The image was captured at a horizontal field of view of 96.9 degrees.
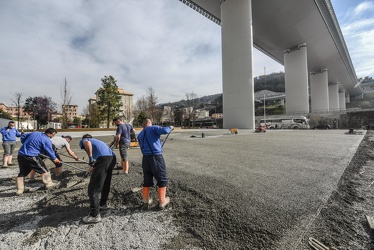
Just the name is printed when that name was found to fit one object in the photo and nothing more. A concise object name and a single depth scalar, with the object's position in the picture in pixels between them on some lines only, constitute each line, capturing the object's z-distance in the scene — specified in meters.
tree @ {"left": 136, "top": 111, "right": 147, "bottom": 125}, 40.29
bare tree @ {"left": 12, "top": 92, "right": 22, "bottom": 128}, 29.23
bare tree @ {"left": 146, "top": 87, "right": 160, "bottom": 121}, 37.50
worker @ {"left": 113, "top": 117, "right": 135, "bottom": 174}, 5.15
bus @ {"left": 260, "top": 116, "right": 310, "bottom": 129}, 34.03
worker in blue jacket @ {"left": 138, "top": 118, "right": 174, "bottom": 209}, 2.96
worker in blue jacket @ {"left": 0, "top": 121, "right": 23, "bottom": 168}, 6.05
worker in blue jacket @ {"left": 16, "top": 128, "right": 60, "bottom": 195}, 3.82
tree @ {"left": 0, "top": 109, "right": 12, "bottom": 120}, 42.67
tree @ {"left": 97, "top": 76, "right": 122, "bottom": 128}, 30.26
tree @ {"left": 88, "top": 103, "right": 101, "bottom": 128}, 40.56
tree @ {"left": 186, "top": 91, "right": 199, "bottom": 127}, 54.98
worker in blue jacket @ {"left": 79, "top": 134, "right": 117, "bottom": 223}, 2.70
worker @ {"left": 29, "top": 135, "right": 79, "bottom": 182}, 4.79
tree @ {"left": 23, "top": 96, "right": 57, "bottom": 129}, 35.16
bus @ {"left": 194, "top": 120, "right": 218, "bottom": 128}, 66.16
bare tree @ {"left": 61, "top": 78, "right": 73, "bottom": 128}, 26.52
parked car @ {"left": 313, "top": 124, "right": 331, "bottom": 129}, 33.35
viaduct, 24.34
